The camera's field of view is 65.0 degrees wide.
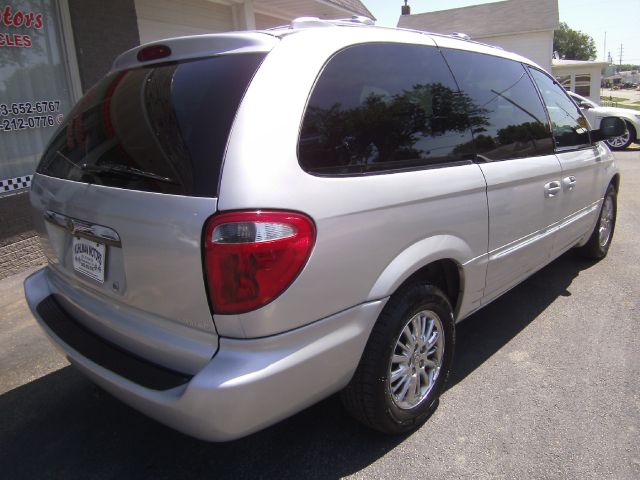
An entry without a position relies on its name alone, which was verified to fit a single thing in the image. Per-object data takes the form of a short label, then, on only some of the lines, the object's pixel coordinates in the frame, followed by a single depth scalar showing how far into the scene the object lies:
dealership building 5.01
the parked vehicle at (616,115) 13.69
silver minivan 1.74
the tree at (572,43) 73.50
